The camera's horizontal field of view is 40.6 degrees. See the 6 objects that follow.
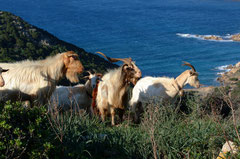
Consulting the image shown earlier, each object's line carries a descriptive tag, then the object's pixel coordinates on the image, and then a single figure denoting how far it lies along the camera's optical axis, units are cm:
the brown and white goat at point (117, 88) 961
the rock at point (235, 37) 9725
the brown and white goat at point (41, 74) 842
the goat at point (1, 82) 749
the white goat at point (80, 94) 1075
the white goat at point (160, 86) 1088
